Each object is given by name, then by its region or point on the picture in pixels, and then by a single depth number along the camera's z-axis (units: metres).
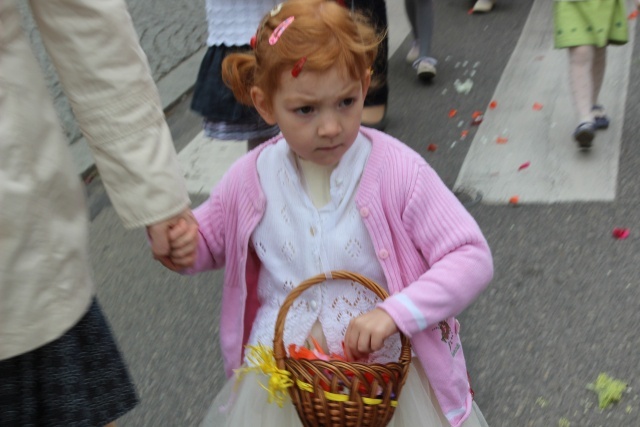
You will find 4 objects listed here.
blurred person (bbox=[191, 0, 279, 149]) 3.44
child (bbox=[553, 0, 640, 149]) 4.53
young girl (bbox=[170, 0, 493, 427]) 2.04
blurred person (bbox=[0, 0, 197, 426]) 1.63
